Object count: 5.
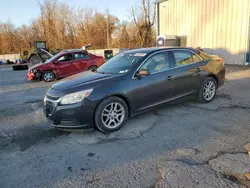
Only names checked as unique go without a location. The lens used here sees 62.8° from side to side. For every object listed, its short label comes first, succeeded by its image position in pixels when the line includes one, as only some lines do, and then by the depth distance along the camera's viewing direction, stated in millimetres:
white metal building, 10930
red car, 9664
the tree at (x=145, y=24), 24891
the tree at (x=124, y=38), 31645
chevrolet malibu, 3479
